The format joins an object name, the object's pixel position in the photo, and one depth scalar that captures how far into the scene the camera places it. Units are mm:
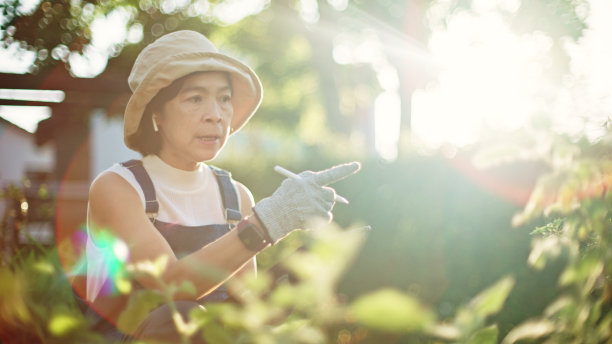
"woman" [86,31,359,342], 1914
